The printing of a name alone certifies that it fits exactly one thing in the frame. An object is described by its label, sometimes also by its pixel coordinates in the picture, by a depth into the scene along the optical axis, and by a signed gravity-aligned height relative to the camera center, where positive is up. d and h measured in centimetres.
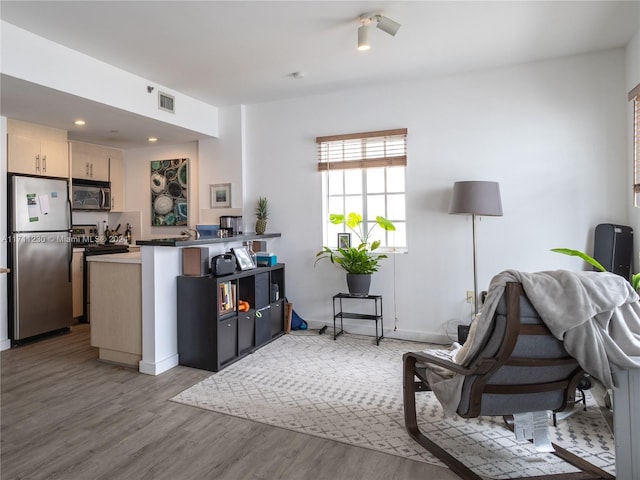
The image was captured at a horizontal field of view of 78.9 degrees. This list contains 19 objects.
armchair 163 -62
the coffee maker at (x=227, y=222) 467 +16
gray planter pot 405 -51
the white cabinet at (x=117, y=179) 554 +82
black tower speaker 317 -16
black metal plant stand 405 -87
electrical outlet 391 -65
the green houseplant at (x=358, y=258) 405 -26
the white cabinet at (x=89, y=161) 501 +101
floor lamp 344 +30
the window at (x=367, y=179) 423 +62
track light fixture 275 +149
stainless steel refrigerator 405 -21
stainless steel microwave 511 +56
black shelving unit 326 -77
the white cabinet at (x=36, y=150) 409 +97
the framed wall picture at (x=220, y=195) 496 +52
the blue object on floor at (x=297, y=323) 457 -105
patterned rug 204 -117
